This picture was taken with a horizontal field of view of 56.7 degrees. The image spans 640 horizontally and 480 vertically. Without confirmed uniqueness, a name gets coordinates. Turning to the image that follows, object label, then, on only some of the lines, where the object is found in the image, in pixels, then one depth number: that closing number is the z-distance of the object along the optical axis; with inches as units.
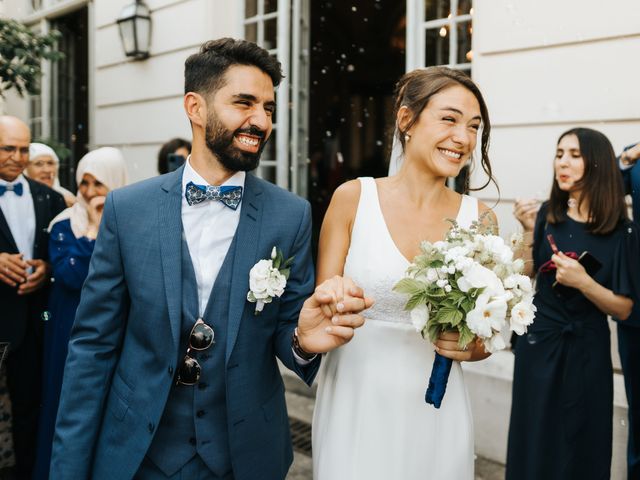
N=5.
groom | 79.4
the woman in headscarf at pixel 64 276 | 142.0
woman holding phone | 131.6
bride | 92.4
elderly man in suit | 146.9
